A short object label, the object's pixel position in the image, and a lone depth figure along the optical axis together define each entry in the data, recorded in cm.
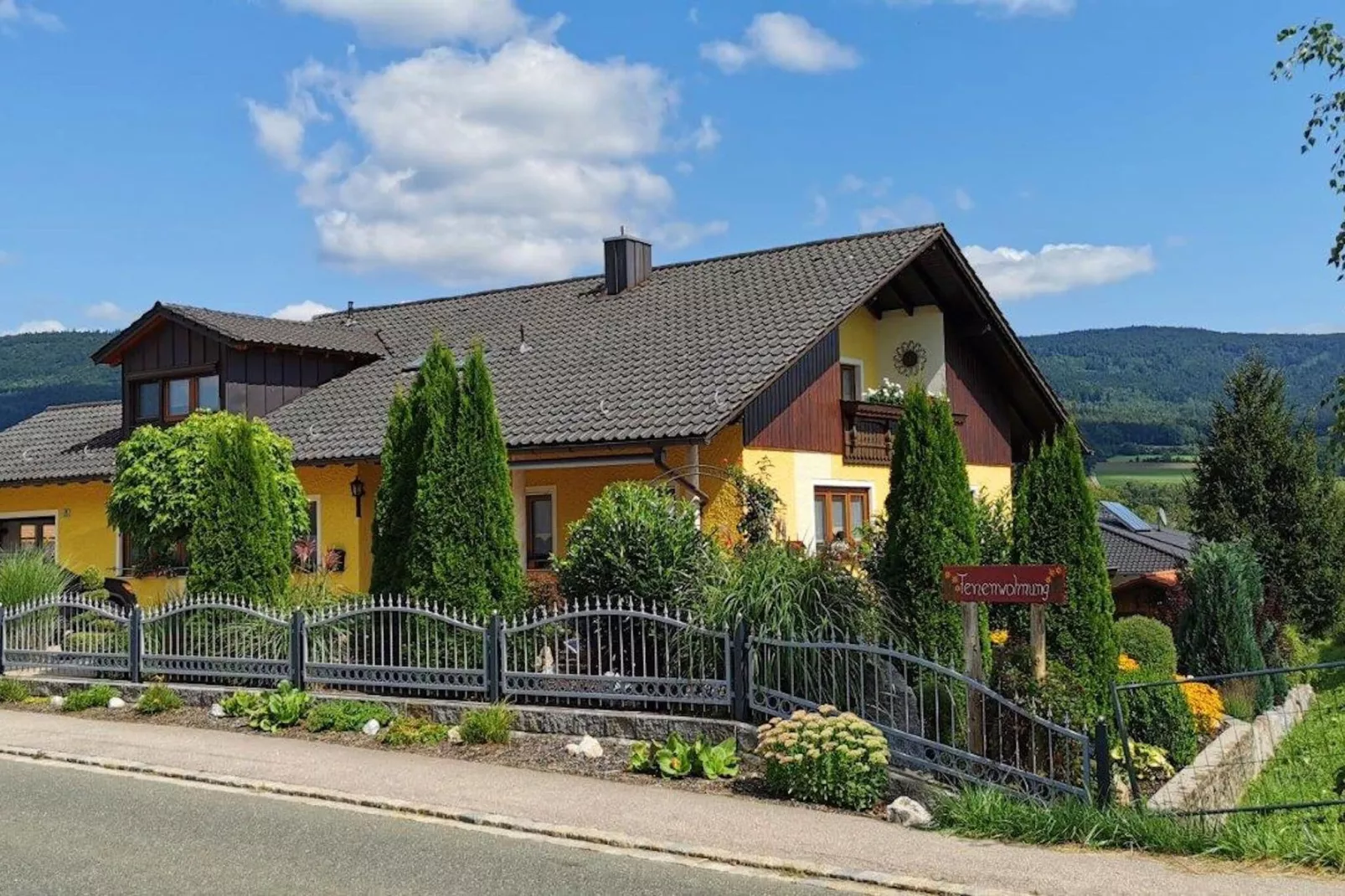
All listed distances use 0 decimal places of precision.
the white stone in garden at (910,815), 880
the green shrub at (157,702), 1359
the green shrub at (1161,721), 1245
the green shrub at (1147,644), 1597
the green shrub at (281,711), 1250
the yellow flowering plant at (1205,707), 1410
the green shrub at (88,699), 1415
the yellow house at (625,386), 1752
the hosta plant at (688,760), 1009
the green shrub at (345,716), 1220
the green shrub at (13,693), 1511
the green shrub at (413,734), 1161
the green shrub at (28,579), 1727
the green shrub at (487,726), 1138
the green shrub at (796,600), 1102
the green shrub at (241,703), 1295
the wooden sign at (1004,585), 944
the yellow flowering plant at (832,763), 930
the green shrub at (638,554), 1234
